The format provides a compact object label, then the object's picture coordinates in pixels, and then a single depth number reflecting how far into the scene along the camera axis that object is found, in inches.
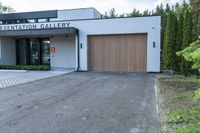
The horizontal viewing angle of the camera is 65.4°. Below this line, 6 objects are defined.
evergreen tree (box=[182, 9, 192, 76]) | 334.6
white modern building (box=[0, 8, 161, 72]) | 391.3
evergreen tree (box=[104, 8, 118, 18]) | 1429.9
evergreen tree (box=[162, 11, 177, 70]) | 349.6
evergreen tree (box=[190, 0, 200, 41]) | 340.2
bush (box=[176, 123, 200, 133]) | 113.0
